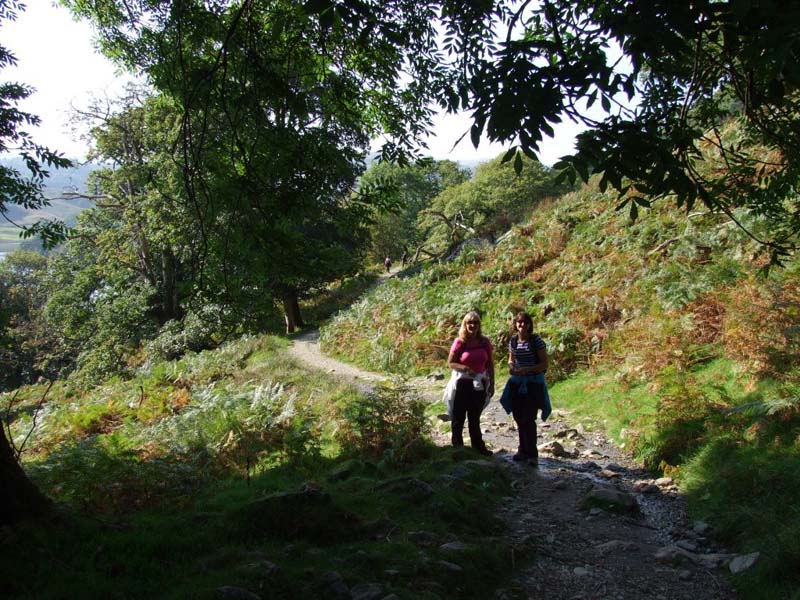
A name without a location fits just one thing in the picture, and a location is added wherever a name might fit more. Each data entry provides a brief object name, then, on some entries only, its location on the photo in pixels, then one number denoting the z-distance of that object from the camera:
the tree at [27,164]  7.27
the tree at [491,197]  30.84
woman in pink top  6.53
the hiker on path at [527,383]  6.46
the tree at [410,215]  42.83
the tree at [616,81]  2.39
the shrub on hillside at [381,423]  7.22
